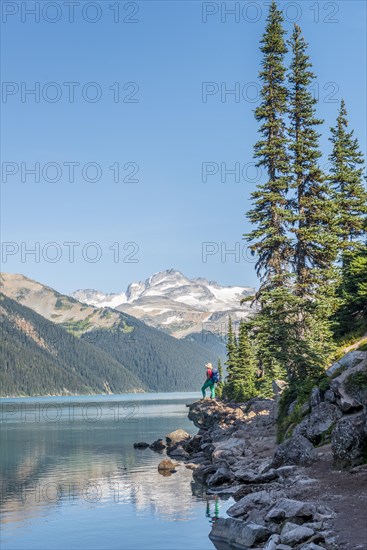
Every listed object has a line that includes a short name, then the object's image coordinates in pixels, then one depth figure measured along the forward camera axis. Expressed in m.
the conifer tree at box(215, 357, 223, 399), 136.88
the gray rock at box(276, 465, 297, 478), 30.20
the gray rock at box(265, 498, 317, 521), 22.75
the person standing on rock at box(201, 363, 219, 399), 70.26
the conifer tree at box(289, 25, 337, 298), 45.84
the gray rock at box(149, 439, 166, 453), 68.38
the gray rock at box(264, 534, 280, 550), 20.89
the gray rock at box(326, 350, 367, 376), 33.80
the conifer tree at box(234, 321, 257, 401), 96.94
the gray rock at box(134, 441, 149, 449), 70.81
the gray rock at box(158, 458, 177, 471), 50.66
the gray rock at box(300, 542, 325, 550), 19.23
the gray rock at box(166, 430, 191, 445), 70.75
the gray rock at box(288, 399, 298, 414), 40.69
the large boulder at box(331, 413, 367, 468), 26.44
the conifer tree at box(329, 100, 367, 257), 58.84
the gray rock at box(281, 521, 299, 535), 21.44
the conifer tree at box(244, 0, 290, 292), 48.16
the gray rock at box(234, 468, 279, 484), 31.56
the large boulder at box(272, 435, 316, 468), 31.08
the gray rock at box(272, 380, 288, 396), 51.59
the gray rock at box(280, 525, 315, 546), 20.59
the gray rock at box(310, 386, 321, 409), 35.22
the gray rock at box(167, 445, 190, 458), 60.60
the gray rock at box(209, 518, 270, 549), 23.41
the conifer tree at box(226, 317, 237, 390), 105.03
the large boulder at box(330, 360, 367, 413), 29.97
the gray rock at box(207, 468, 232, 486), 39.22
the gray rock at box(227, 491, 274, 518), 27.12
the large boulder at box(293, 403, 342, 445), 32.88
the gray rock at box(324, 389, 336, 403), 33.37
